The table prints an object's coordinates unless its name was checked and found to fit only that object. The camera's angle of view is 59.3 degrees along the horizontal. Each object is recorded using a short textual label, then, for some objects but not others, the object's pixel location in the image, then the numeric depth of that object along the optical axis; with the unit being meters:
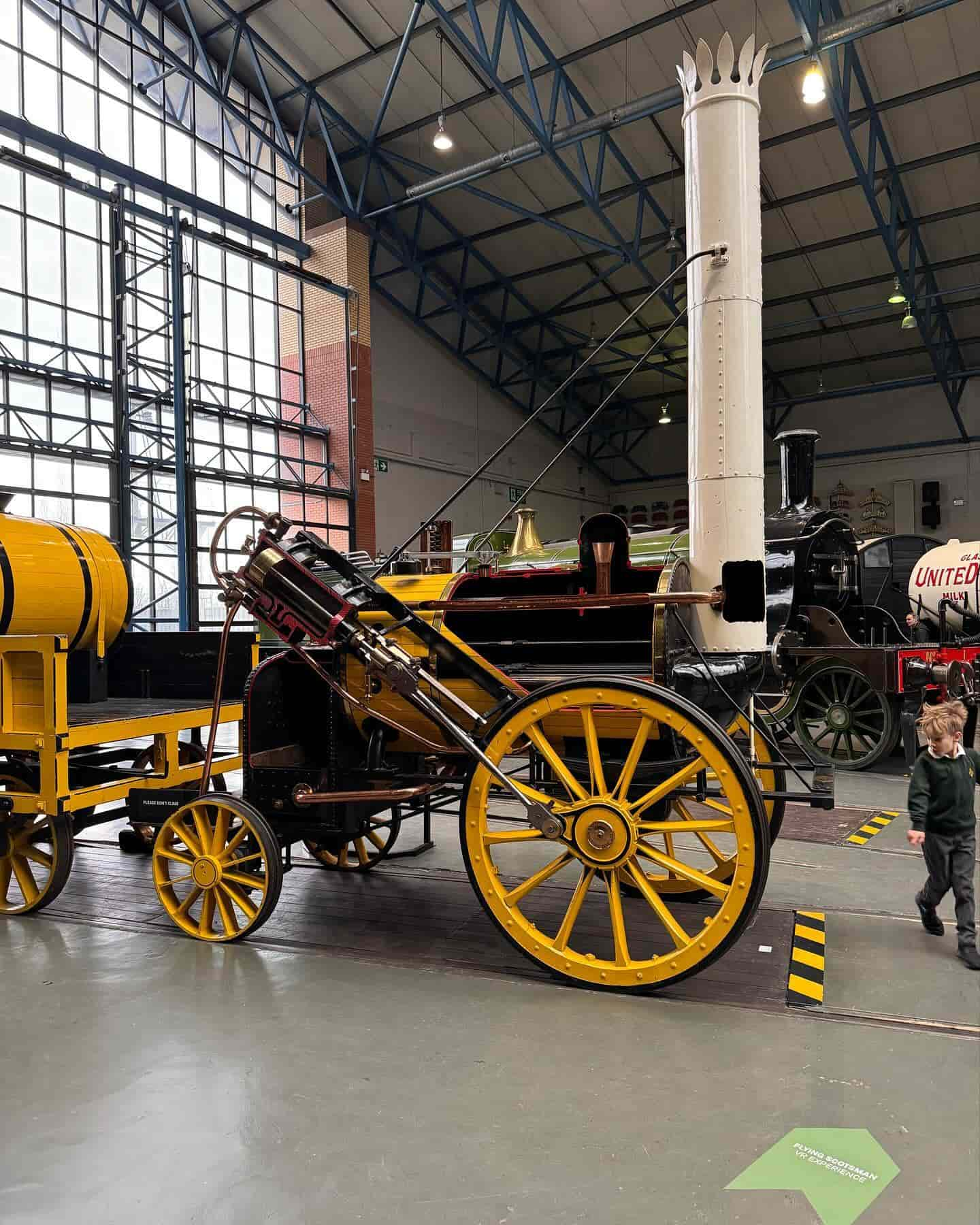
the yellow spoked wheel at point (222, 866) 3.77
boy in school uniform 3.71
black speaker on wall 25.30
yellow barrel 4.98
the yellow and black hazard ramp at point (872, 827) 5.80
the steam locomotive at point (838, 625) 8.27
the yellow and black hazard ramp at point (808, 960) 3.29
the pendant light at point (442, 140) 14.43
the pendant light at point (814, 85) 11.27
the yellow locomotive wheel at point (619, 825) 3.04
